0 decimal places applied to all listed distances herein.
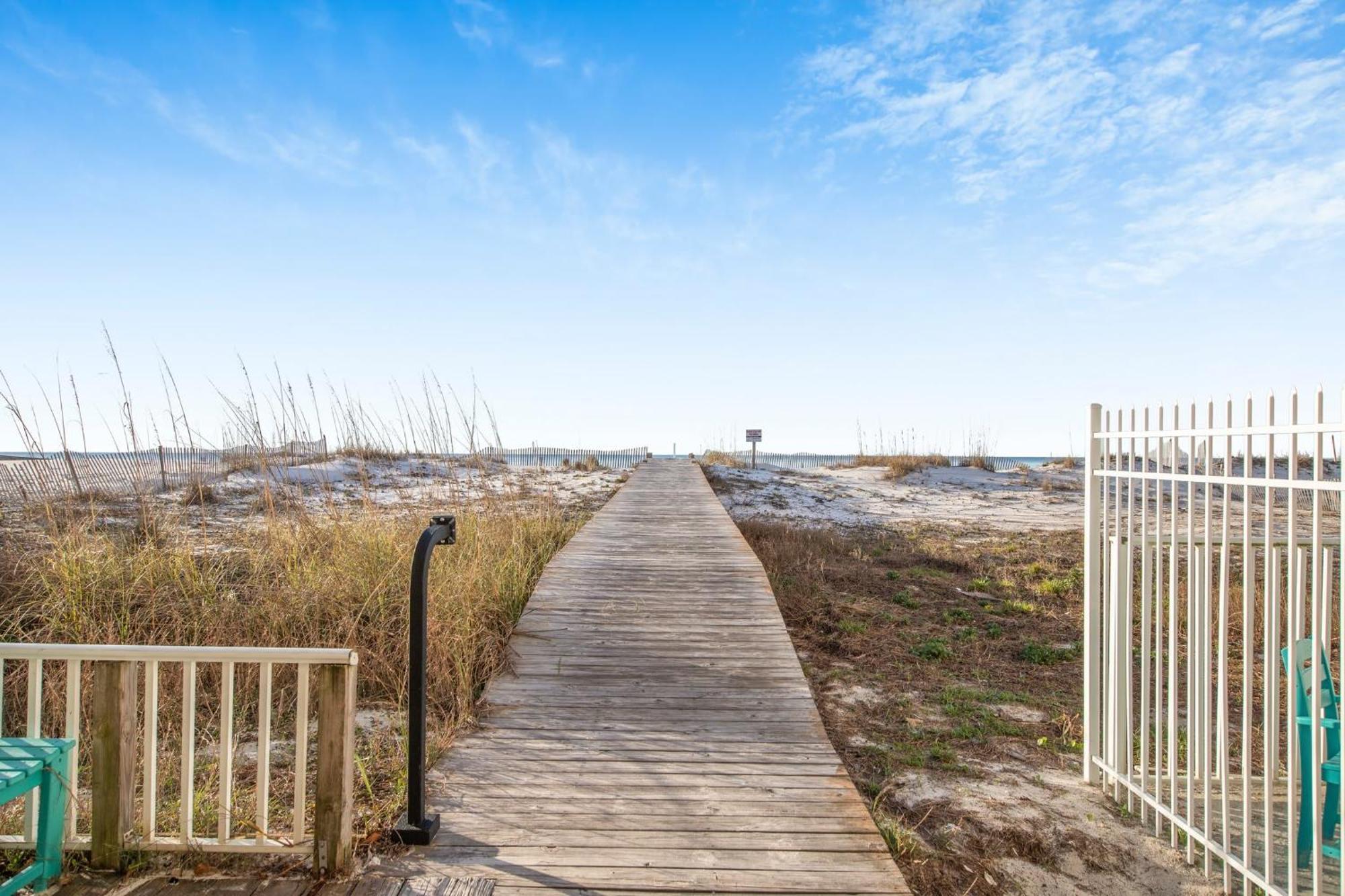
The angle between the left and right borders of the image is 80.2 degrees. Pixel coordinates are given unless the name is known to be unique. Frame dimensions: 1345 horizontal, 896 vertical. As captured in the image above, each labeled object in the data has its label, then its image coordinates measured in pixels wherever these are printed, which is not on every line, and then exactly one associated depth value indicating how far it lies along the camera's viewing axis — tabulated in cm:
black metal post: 252
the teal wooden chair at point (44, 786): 211
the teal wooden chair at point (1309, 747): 263
